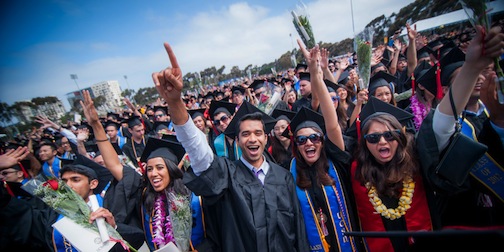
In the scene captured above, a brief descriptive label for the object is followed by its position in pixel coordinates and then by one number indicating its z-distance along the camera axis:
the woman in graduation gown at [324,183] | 2.18
